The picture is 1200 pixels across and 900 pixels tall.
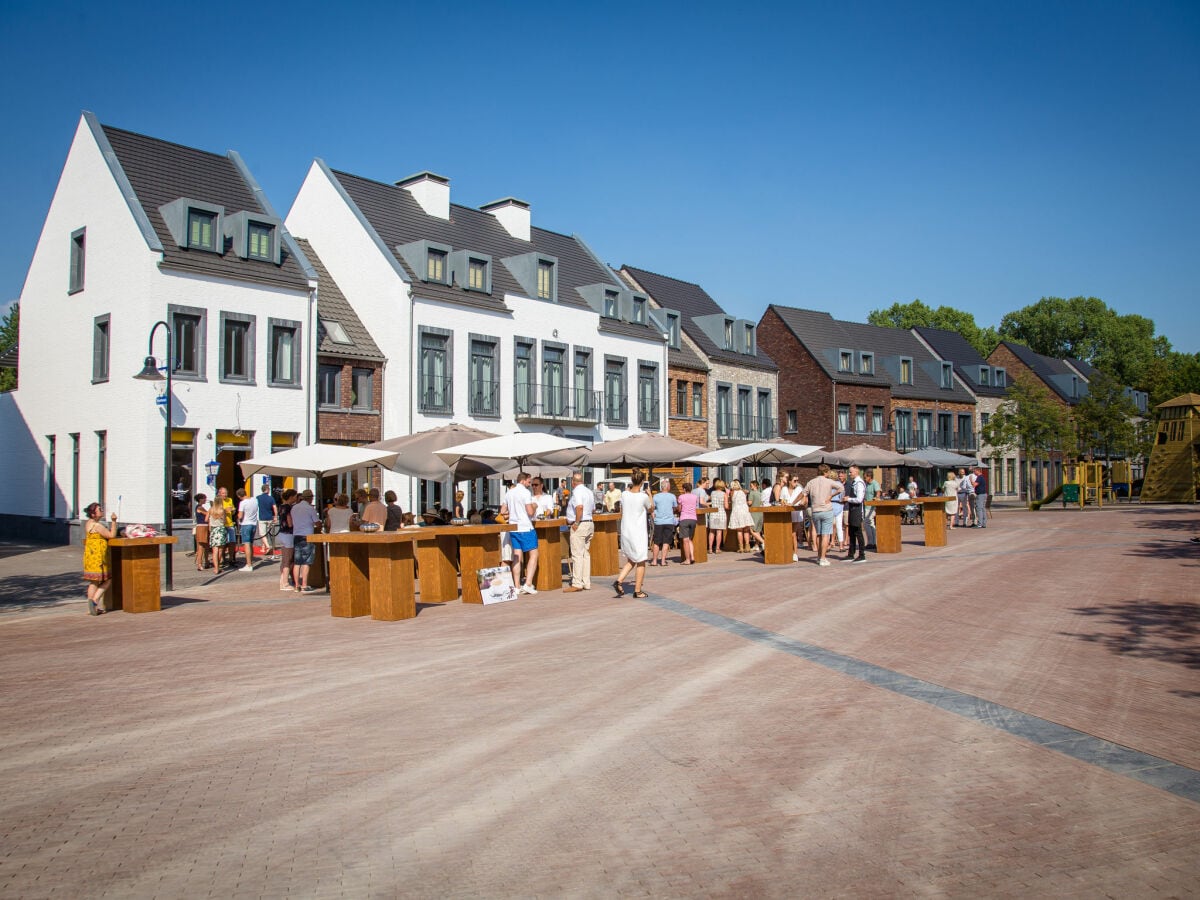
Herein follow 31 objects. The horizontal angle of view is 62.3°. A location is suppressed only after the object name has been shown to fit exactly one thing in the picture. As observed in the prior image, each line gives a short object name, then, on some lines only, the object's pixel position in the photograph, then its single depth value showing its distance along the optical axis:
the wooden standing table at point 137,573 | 13.62
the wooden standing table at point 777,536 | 19.45
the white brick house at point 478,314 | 30.58
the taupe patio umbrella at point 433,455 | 17.38
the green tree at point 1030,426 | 54.00
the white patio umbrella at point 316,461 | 16.33
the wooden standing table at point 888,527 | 21.78
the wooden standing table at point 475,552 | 14.40
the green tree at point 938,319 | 81.75
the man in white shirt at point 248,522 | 20.30
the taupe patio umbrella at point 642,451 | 22.02
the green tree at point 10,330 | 66.19
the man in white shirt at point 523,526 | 15.06
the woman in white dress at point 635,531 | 14.16
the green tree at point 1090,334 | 86.69
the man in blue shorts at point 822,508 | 18.80
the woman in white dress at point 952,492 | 29.76
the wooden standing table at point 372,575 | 12.51
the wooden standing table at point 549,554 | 15.78
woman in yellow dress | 13.20
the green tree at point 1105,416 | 55.38
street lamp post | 16.34
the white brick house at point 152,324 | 24.55
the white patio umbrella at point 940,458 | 36.88
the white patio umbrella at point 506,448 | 16.88
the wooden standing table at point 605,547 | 17.86
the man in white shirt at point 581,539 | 15.62
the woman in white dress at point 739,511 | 22.36
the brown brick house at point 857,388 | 51.41
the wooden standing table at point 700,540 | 20.64
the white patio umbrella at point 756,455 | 27.77
